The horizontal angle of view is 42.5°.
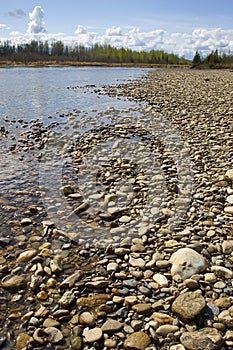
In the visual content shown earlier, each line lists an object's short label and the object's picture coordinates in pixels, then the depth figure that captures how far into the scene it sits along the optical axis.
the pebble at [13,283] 2.88
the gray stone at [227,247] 3.25
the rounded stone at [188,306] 2.42
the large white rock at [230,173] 5.08
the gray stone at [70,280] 2.90
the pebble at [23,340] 2.29
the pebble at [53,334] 2.33
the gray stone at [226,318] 2.35
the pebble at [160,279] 2.84
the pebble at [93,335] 2.31
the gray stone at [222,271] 2.88
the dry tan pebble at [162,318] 2.43
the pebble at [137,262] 3.15
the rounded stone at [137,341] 2.22
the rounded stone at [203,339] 2.15
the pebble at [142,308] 2.55
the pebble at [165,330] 2.32
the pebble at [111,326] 2.39
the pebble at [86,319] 2.47
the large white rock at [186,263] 2.94
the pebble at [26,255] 3.33
